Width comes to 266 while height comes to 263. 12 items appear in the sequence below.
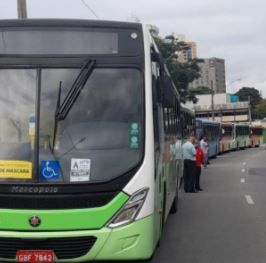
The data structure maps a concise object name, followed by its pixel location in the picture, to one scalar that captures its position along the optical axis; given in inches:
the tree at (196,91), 1888.0
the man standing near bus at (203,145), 1091.6
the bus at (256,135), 2634.1
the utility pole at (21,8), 674.8
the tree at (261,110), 5612.2
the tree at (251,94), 6028.5
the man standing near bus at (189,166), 669.3
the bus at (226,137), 1901.9
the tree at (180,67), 1812.3
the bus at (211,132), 1467.0
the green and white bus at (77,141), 239.9
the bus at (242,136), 2222.8
